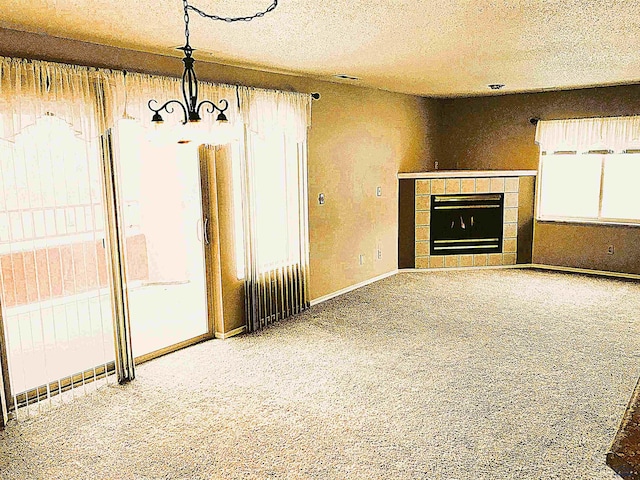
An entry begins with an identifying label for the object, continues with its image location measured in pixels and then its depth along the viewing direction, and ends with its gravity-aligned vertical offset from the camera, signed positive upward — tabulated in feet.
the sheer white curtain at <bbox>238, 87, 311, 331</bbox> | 15.43 -0.73
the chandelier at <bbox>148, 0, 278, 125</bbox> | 7.32 +1.82
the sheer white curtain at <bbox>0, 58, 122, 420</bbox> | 10.14 -0.84
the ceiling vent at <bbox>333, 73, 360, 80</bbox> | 16.78 +3.31
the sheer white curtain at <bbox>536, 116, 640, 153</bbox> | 20.68 +1.63
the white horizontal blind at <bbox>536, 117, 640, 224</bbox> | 21.15 +0.13
